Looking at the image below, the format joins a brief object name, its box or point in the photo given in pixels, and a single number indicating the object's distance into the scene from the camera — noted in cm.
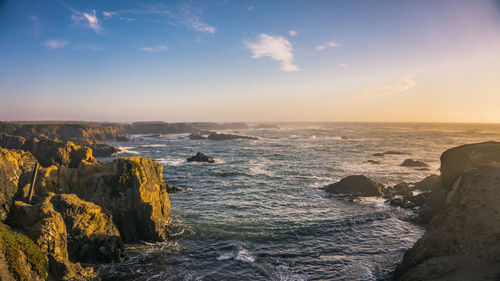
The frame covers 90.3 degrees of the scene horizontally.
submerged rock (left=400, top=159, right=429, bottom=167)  5541
